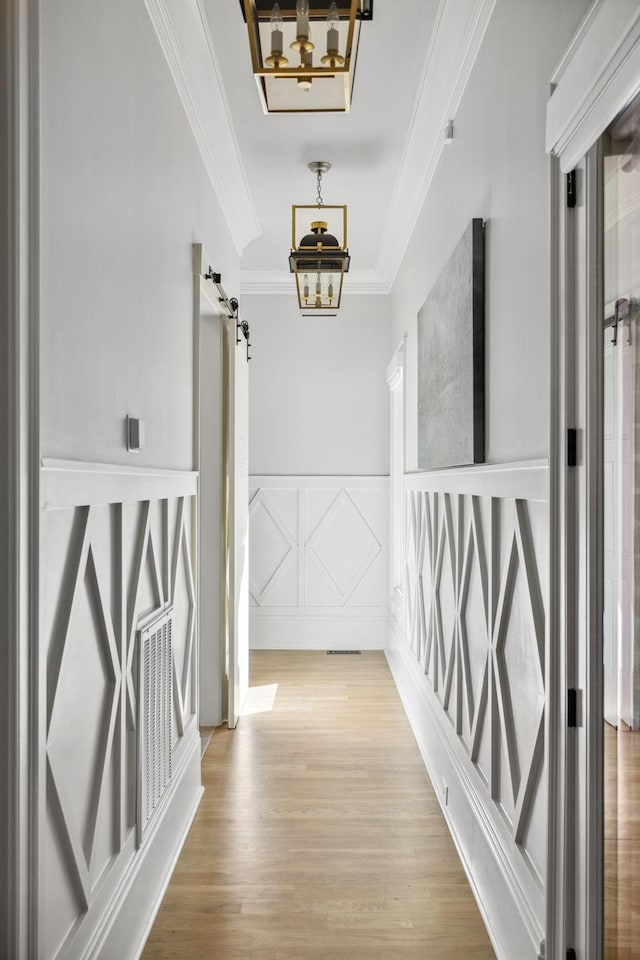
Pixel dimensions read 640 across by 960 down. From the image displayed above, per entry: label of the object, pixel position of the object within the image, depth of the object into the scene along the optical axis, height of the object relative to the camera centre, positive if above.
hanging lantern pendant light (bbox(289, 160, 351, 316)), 3.82 +1.13
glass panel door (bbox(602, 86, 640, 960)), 1.34 -0.11
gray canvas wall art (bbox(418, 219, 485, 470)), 2.51 +0.47
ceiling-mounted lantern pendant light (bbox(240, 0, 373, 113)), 1.64 +1.02
